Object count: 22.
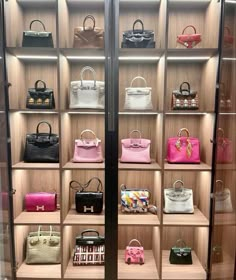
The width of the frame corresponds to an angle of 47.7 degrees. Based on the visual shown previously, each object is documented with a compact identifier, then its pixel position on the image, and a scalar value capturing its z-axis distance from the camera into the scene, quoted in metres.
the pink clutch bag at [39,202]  2.39
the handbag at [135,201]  2.37
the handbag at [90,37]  2.21
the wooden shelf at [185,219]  2.21
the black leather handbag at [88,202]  2.33
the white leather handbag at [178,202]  2.35
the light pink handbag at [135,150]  2.32
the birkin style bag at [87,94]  2.23
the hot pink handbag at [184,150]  2.31
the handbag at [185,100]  2.26
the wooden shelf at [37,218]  2.21
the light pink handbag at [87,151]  2.32
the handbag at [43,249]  2.33
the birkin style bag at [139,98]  2.26
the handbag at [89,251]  2.35
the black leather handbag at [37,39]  2.19
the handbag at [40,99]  2.24
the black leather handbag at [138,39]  2.17
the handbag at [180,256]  2.37
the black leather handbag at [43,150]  2.32
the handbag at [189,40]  2.22
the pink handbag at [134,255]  2.38
